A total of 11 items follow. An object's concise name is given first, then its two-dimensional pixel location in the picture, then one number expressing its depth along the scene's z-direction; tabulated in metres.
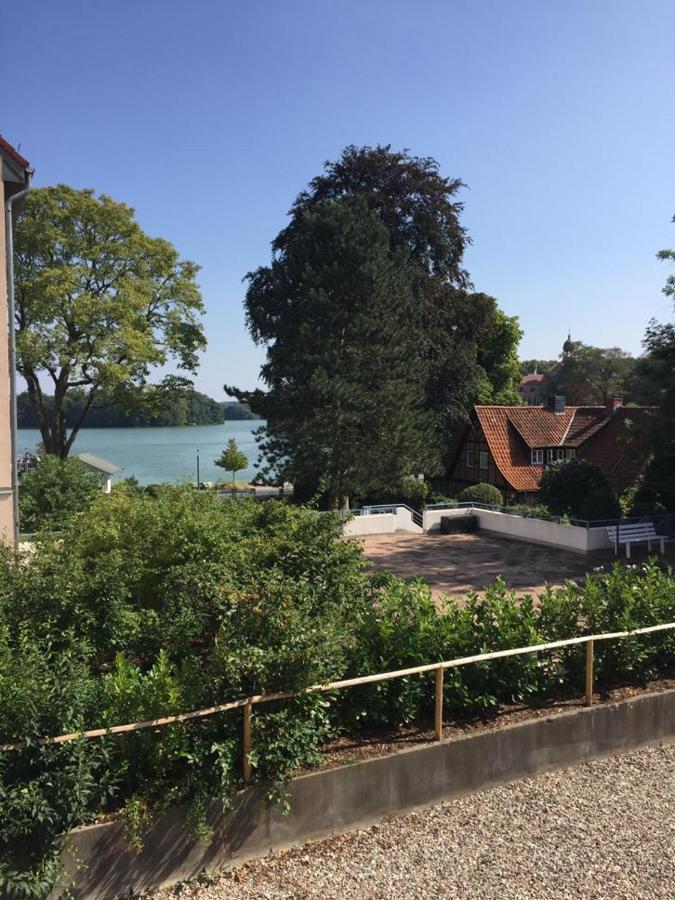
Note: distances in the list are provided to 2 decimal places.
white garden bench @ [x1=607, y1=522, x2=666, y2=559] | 20.30
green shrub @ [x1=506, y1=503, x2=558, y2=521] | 22.68
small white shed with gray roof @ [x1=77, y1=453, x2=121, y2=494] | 26.55
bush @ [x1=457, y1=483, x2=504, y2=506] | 26.97
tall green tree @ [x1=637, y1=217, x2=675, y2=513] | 20.70
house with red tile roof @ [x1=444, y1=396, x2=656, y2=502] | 33.16
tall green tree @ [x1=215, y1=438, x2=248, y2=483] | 51.25
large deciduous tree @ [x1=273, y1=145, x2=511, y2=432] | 31.83
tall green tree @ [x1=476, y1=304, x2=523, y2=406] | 44.75
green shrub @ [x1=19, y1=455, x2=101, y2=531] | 18.45
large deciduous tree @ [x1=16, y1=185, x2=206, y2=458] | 27.77
